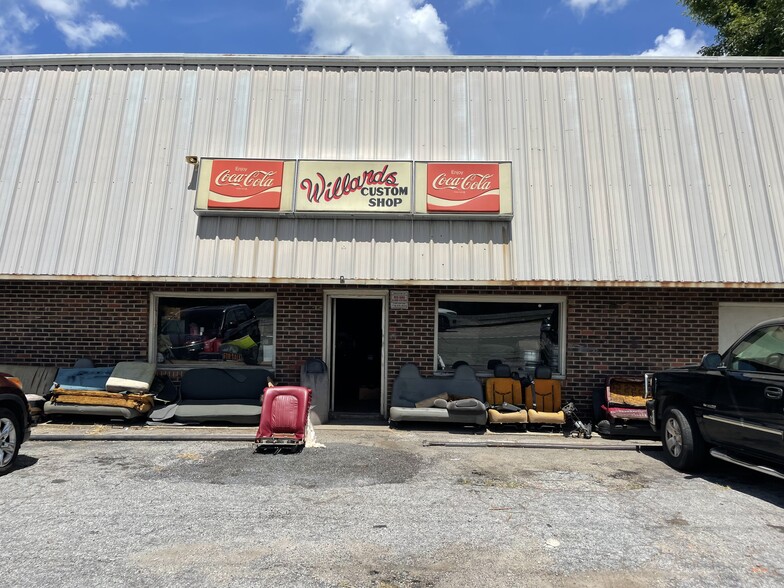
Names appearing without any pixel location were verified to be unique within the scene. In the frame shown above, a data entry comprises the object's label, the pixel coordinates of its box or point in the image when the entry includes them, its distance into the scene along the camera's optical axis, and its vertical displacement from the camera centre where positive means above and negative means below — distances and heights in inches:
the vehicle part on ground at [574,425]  363.9 -14.8
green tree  587.2 +384.0
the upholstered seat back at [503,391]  384.5 +6.0
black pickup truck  243.0 -1.6
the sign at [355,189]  388.2 +137.3
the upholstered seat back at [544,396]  381.4 +2.9
